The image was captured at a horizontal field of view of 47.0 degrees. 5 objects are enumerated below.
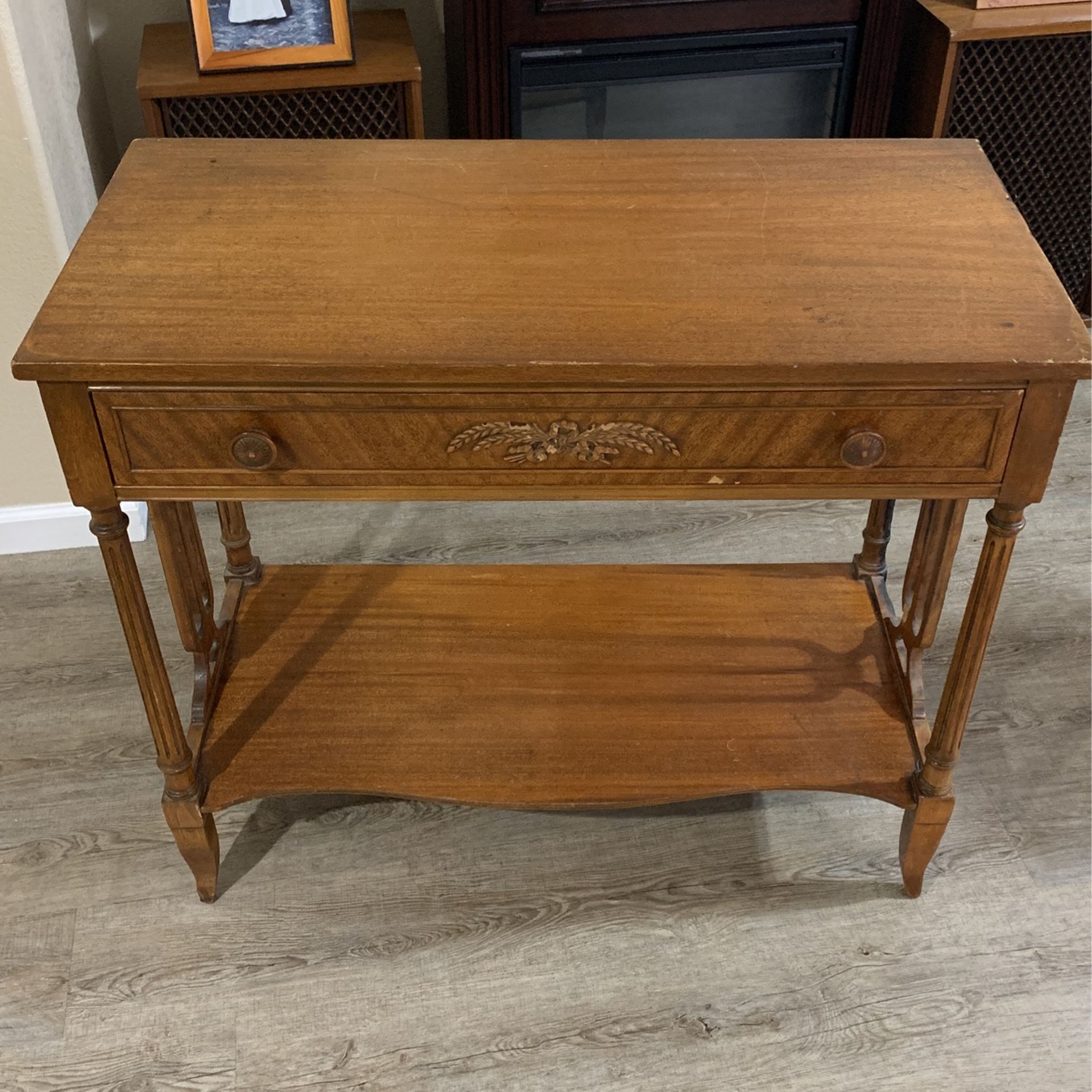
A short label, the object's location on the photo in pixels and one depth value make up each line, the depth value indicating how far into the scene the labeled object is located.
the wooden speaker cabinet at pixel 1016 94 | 2.42
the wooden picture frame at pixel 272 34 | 2.20
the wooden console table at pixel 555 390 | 1.25
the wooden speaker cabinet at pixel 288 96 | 2.22
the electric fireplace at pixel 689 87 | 2.38
